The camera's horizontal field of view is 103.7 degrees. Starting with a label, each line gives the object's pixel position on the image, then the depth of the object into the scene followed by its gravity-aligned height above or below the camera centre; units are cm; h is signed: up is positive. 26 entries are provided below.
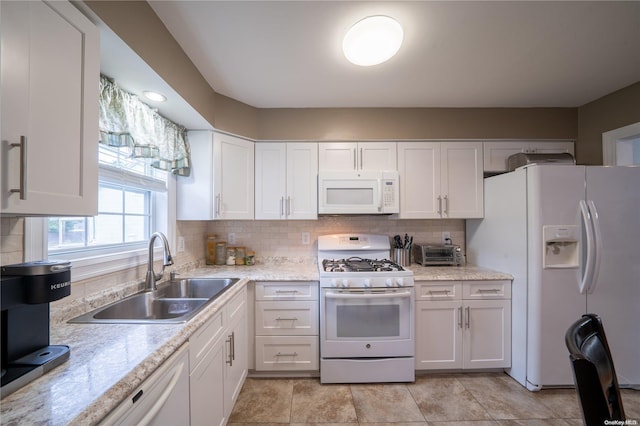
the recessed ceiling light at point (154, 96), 155 +78
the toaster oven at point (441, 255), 247 -36
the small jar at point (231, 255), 252 -38
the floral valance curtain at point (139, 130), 135 +56
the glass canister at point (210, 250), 258 -33
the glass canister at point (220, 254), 255 -37
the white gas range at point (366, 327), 201 -88
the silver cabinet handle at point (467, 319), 212 -85
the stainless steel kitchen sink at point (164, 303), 118 -52
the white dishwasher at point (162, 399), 74 -62
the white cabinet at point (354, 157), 245 +60
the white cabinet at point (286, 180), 244 +37
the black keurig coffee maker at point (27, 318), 70 -31
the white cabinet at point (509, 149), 246 +68
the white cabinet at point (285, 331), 208 -94
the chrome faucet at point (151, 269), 162 -34
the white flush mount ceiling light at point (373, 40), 137 +101
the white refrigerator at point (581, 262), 186 -32
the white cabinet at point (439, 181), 245 +37
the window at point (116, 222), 127 -3
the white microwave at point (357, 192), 236 +25
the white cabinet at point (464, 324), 211 -89
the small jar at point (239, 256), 258 -39
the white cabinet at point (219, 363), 120 -84
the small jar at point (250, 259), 256 -42
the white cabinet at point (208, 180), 221 +34
